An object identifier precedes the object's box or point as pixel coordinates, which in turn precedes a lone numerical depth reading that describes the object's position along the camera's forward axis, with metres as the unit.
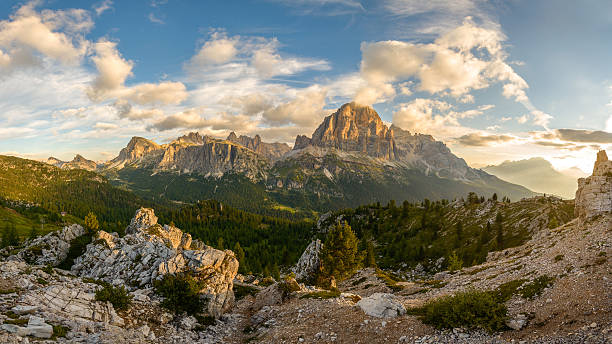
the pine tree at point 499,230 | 82.13
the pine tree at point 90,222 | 79.76
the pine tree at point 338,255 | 62.28
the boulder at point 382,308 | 25.45
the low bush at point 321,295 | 37.41
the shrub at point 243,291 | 53.84
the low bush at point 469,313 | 19.84
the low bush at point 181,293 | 33.83
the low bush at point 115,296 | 27.47
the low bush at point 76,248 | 64.09
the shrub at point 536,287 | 23.51
